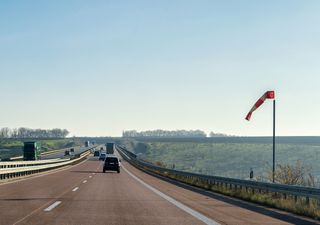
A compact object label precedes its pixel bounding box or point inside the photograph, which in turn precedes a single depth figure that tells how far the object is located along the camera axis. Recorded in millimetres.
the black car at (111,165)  49947
